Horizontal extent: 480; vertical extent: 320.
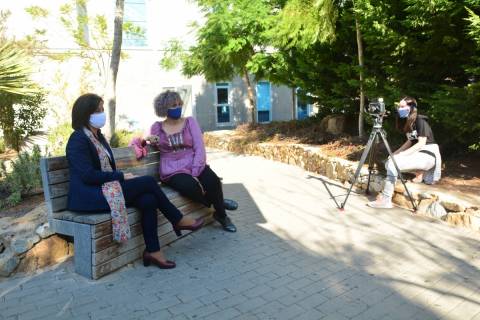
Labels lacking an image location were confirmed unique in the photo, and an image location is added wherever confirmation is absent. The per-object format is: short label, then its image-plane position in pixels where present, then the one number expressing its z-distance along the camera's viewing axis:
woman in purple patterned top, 4.62
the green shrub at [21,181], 4.98
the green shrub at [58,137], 7.96
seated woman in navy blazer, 3.60
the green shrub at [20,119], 8.38
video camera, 5.38
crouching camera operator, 5.42
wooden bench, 3.51
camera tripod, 5.26
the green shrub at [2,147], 9.67
